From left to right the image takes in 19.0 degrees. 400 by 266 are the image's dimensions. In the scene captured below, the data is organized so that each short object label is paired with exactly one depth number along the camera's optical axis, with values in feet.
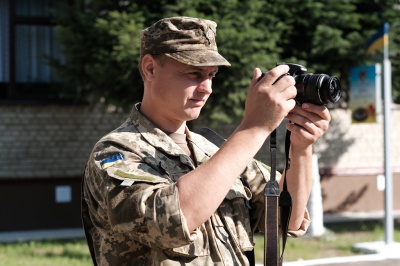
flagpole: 31.75
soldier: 9.01
